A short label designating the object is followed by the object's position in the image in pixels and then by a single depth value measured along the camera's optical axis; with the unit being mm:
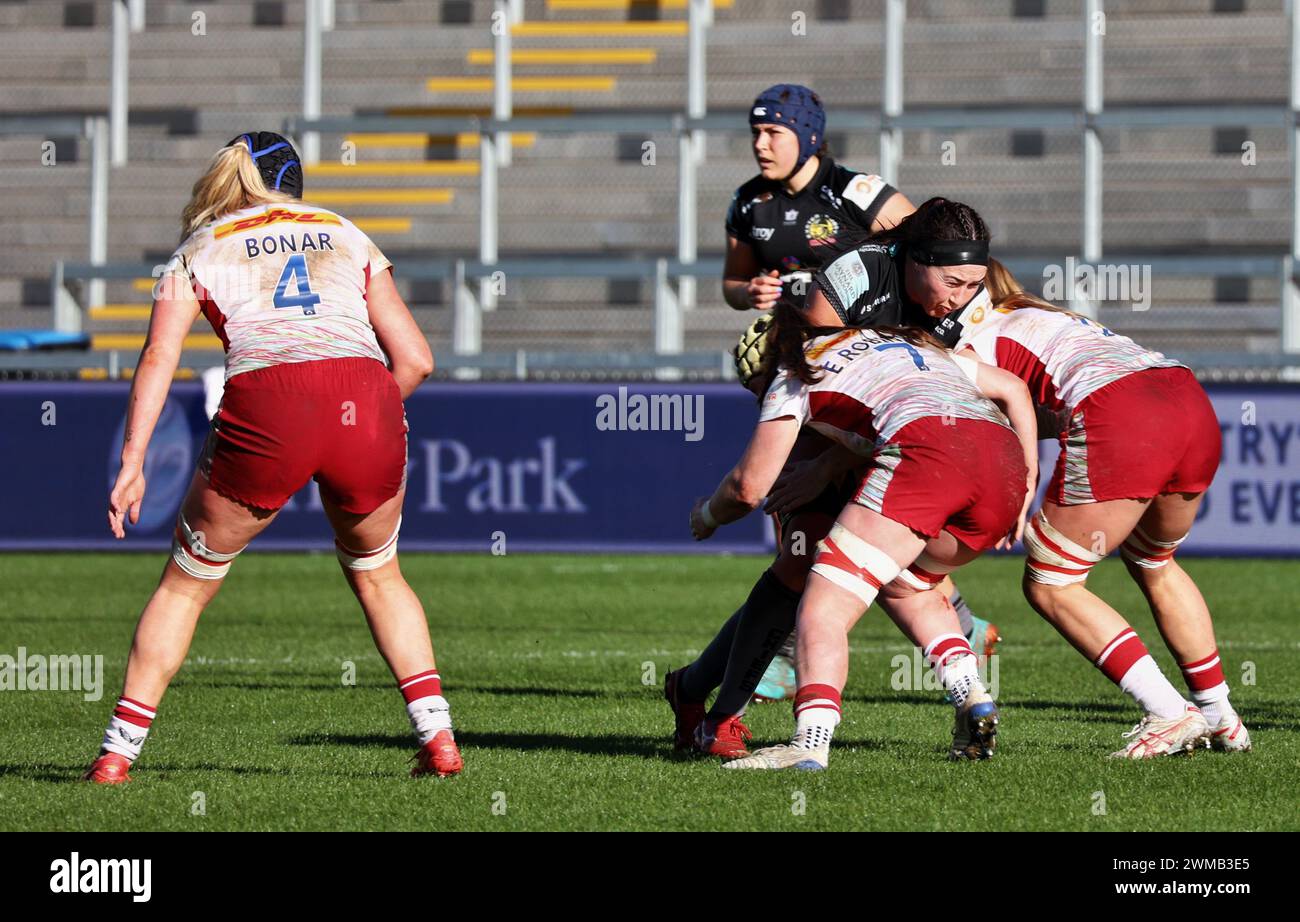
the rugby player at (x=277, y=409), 11430
